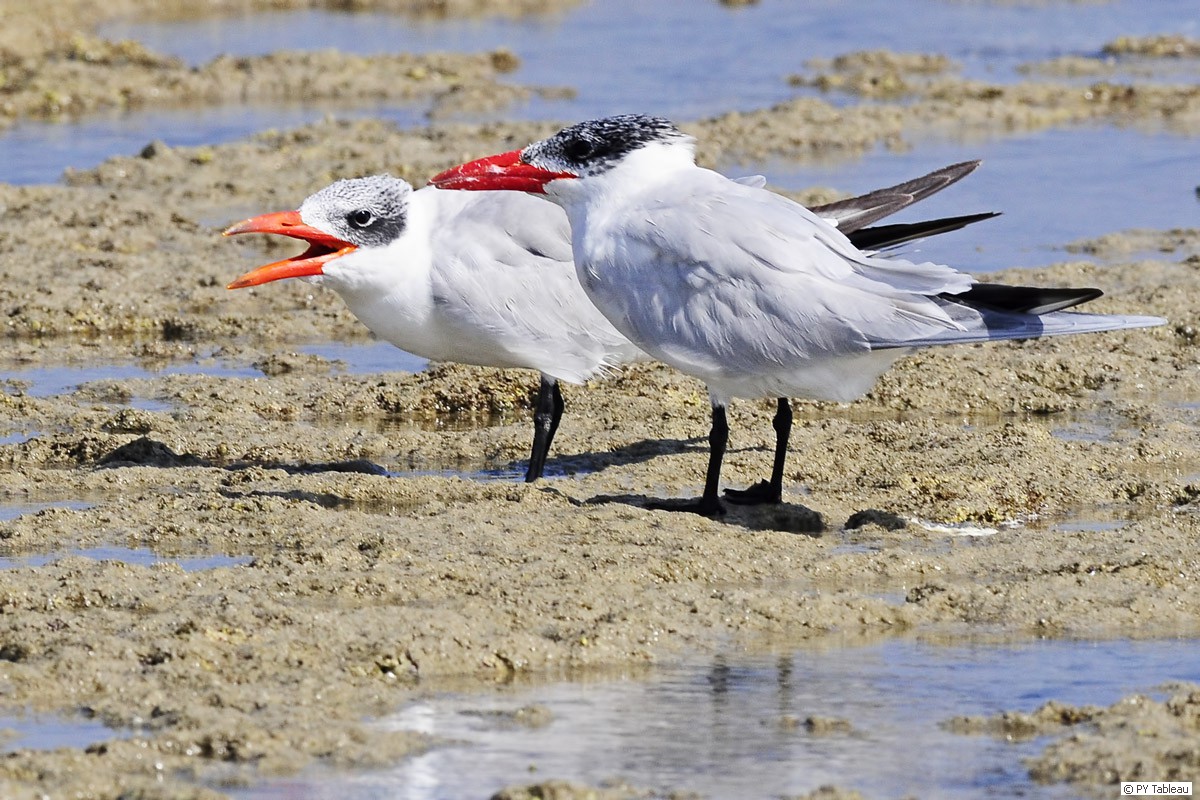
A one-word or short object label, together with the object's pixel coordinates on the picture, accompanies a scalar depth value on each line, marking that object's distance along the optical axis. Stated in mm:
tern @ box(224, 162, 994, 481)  14227
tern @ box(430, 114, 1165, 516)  12789
